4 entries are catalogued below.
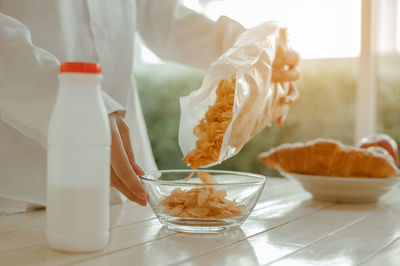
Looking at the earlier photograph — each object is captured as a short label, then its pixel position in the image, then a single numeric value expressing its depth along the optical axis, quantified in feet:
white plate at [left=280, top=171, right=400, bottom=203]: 3.54
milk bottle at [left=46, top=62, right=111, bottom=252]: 1.77
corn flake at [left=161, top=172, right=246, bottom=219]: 2.38
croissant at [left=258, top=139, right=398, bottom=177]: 3.66
